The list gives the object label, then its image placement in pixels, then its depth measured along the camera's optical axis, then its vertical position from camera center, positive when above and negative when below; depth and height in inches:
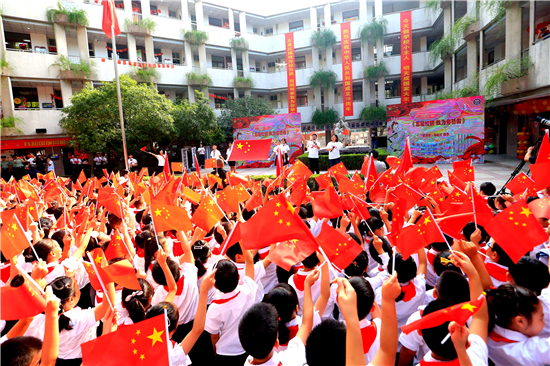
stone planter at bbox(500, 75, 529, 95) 442.7 +56.8
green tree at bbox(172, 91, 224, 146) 749.9 +52.6
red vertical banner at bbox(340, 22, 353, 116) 953.5 +189.8
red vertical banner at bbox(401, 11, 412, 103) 890.1 +202.2
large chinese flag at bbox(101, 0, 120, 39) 472.1 +187.7
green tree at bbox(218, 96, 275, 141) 918.4 +88.2
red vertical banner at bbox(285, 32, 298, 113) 1013.2 +194.1
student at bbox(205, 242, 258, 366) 89.5 -45.3
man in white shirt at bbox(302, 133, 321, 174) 454.3 -23.1
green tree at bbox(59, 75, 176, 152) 637.9 +65.5
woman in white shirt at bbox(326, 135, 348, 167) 412.2 -15.5
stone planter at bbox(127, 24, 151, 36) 856.9 +301.6
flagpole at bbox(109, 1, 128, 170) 467.2 +173.2
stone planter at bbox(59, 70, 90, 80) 759.5 +175.2
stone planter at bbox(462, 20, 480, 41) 608.4 +179.9
